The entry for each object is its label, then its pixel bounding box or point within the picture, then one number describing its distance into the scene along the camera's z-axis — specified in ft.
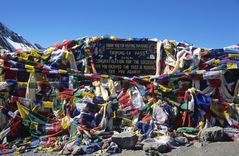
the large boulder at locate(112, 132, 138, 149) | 22.31
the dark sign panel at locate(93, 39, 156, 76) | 28.11
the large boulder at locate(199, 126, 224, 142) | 23.16
